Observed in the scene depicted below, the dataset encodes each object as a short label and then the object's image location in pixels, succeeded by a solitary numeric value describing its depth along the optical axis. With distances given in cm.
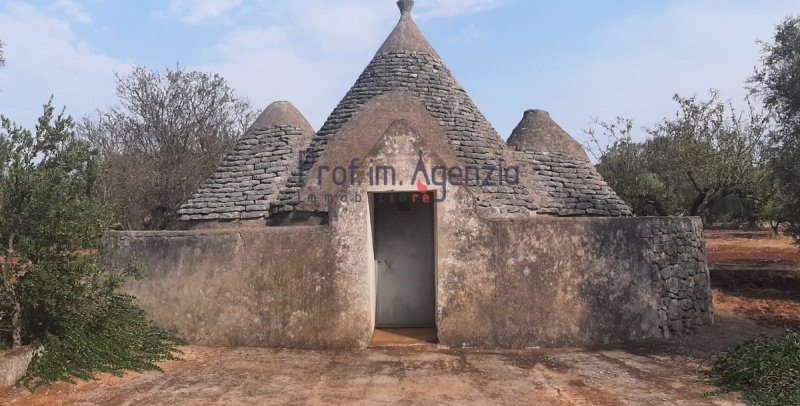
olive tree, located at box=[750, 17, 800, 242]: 888
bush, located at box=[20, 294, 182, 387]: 534
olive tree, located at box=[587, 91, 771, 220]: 1658
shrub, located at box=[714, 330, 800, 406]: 467
